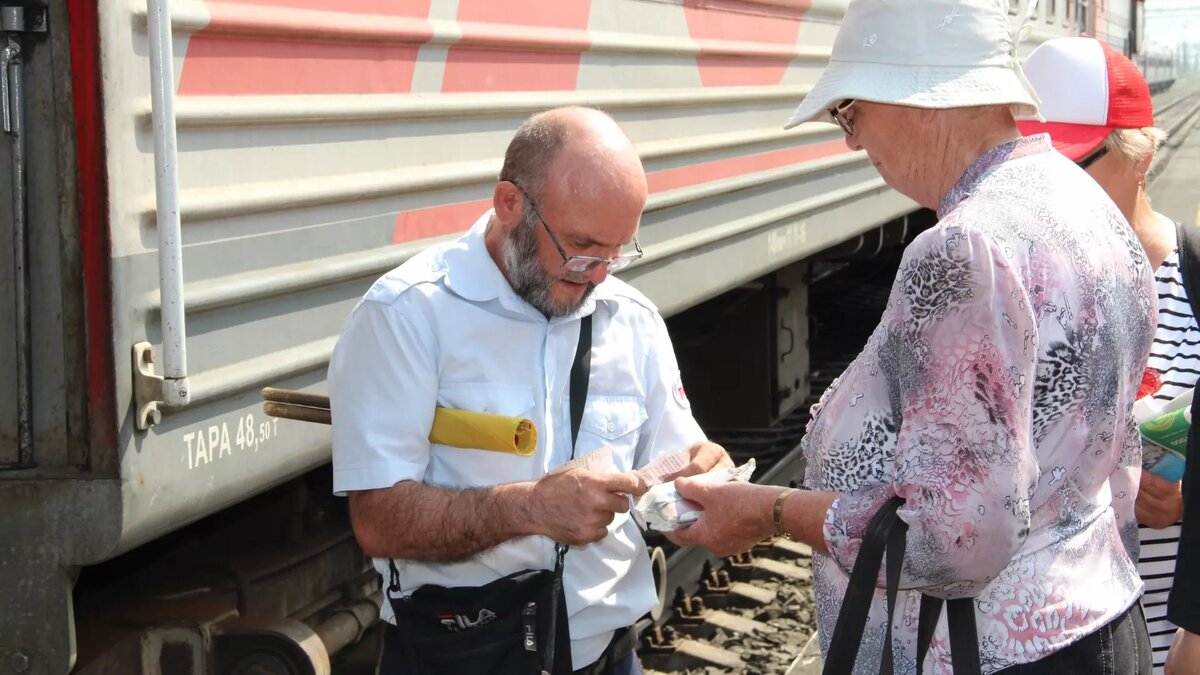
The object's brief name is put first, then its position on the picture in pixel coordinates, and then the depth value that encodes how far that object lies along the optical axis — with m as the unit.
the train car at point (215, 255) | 2.05
